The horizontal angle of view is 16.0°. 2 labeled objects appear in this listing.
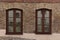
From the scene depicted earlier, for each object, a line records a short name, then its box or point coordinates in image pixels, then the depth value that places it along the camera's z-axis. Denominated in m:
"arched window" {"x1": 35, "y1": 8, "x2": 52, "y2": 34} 17.36
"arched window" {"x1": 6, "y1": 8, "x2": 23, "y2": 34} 17.25
